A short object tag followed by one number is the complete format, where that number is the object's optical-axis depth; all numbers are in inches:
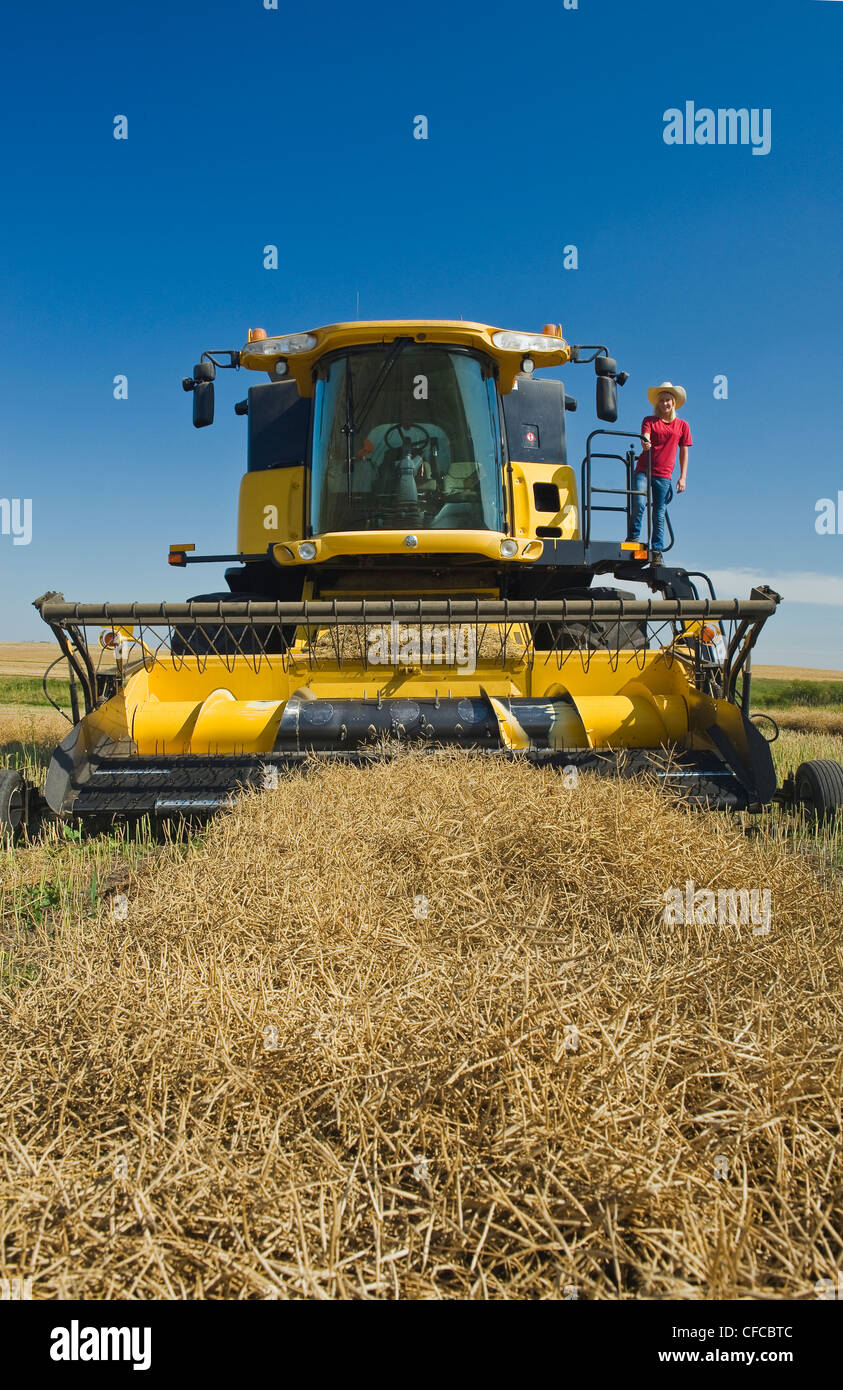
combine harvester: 183.6
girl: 274.2
